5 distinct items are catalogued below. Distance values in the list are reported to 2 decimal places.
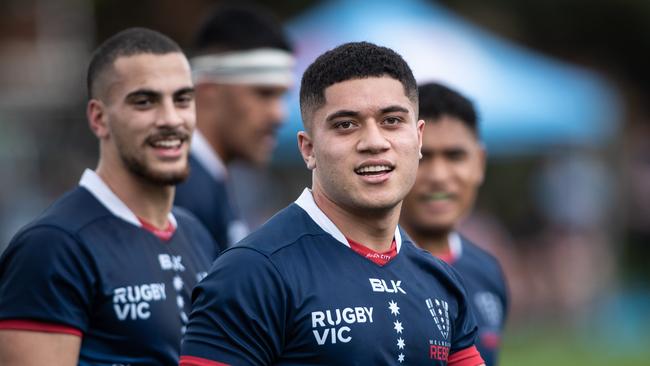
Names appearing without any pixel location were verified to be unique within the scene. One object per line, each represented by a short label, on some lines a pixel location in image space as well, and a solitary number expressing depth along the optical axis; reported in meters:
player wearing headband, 14.87
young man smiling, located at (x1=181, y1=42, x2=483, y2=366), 7.86
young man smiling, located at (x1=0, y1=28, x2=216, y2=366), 9.25
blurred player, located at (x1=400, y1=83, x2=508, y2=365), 12.50
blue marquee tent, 33.47
